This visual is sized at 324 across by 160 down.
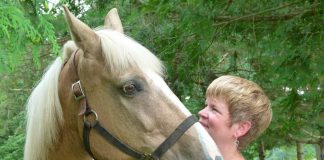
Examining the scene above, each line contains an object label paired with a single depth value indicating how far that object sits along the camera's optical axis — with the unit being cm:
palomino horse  236
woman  259
